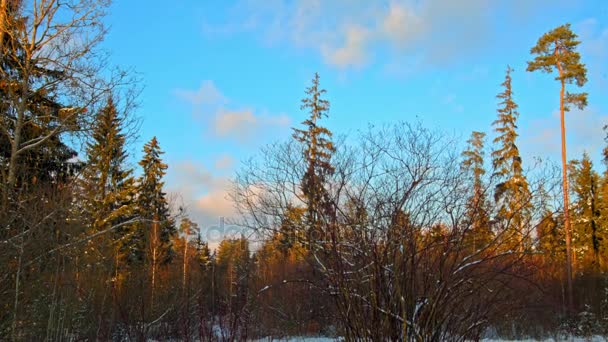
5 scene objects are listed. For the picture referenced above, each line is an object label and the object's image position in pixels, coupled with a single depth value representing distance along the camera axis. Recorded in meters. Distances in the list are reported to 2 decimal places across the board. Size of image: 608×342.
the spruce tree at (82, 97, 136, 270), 10.42
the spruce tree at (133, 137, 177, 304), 17.59
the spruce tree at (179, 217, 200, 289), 26.36
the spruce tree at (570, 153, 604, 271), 25.86
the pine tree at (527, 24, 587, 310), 19.84
